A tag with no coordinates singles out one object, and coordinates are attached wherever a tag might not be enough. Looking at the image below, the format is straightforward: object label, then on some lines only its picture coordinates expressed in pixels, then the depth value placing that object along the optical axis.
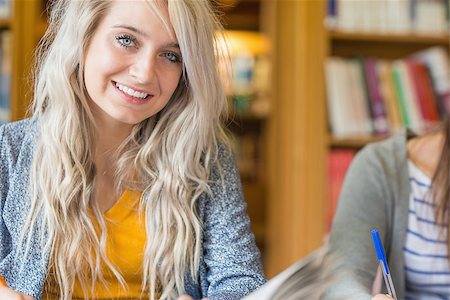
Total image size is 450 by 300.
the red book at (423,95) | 2.83
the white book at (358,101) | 2.78
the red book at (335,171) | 2.81
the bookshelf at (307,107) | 2.81
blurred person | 1.52
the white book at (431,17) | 2.84
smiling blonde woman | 1.32
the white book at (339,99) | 2.78
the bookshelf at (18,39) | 2.76
